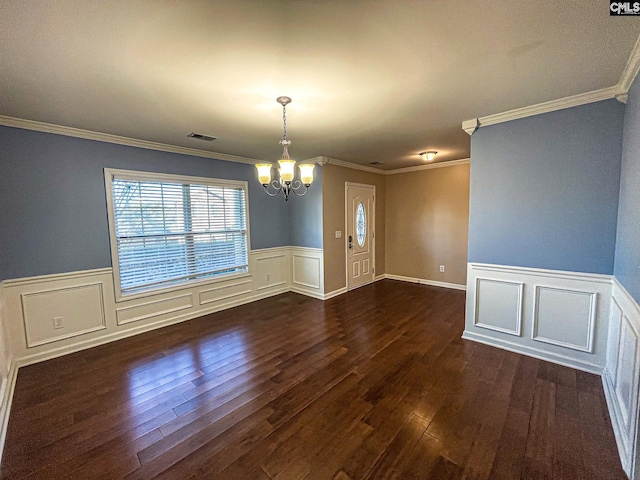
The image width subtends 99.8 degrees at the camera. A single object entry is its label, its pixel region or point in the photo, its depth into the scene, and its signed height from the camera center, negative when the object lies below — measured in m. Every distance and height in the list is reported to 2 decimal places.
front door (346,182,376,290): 5.38 -0.31
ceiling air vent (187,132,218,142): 3.29 +1.07
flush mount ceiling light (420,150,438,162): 4.33 +1.02
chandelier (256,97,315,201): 2.41 +0.47
